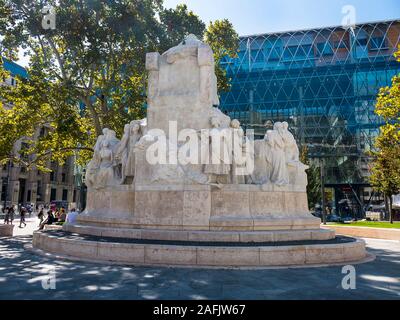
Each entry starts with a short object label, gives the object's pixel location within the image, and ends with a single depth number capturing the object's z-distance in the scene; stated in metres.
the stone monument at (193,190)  7.84
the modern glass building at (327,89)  43.19
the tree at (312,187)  33.81
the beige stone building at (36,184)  52.59
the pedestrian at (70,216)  14.49
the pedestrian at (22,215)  23.23
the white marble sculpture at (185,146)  9.88
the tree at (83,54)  19.30
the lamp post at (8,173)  50.78
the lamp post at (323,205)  24.53
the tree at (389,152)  17.22
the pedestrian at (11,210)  21.75
